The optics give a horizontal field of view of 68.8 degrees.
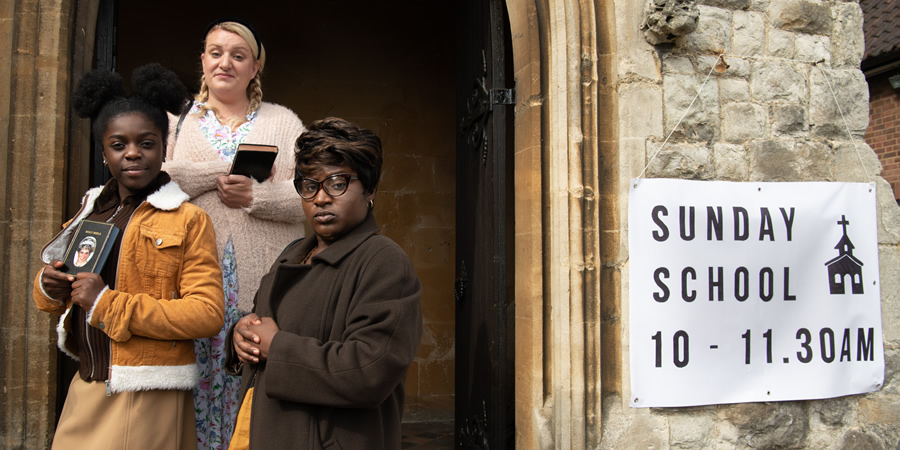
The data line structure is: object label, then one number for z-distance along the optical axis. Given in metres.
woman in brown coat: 1.64
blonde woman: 2.43
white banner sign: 2.97
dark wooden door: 3.18
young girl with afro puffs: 1.94
